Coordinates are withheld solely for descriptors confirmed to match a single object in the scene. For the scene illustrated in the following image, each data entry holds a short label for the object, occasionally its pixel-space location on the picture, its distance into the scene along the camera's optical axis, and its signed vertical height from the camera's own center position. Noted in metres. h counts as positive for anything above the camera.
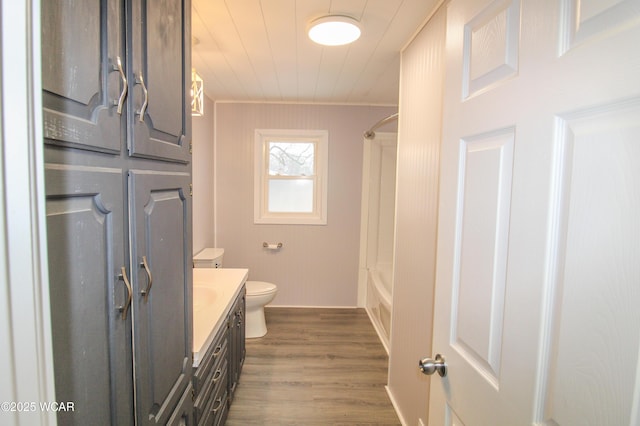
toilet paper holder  3.75 -0.65
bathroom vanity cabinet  1.36 -0.97
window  3.68 +0.16
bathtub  3.01 -1.09
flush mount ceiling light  1.68 +0.89
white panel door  0.47 -0.03
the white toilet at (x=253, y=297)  2.99 -1.02
